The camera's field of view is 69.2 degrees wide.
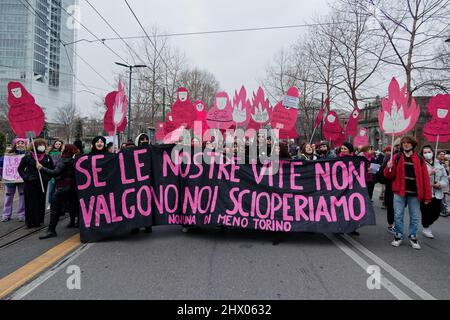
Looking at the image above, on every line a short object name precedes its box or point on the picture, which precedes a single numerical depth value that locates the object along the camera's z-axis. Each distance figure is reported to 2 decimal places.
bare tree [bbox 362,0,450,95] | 15.63
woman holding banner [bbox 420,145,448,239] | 5.53
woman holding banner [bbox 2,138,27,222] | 6.18
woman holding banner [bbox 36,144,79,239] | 5.17
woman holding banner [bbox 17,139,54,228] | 5.71
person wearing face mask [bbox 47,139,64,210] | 8.08
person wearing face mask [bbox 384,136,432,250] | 4.84
